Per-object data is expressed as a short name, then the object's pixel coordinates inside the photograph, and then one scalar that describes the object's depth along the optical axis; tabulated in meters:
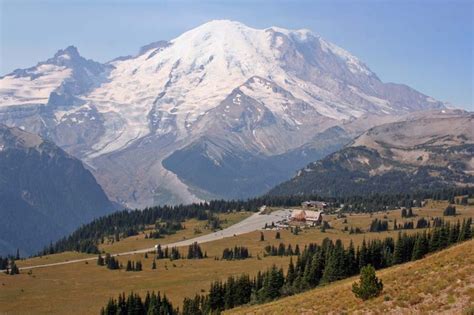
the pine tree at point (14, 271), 175.12
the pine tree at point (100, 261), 190.16
